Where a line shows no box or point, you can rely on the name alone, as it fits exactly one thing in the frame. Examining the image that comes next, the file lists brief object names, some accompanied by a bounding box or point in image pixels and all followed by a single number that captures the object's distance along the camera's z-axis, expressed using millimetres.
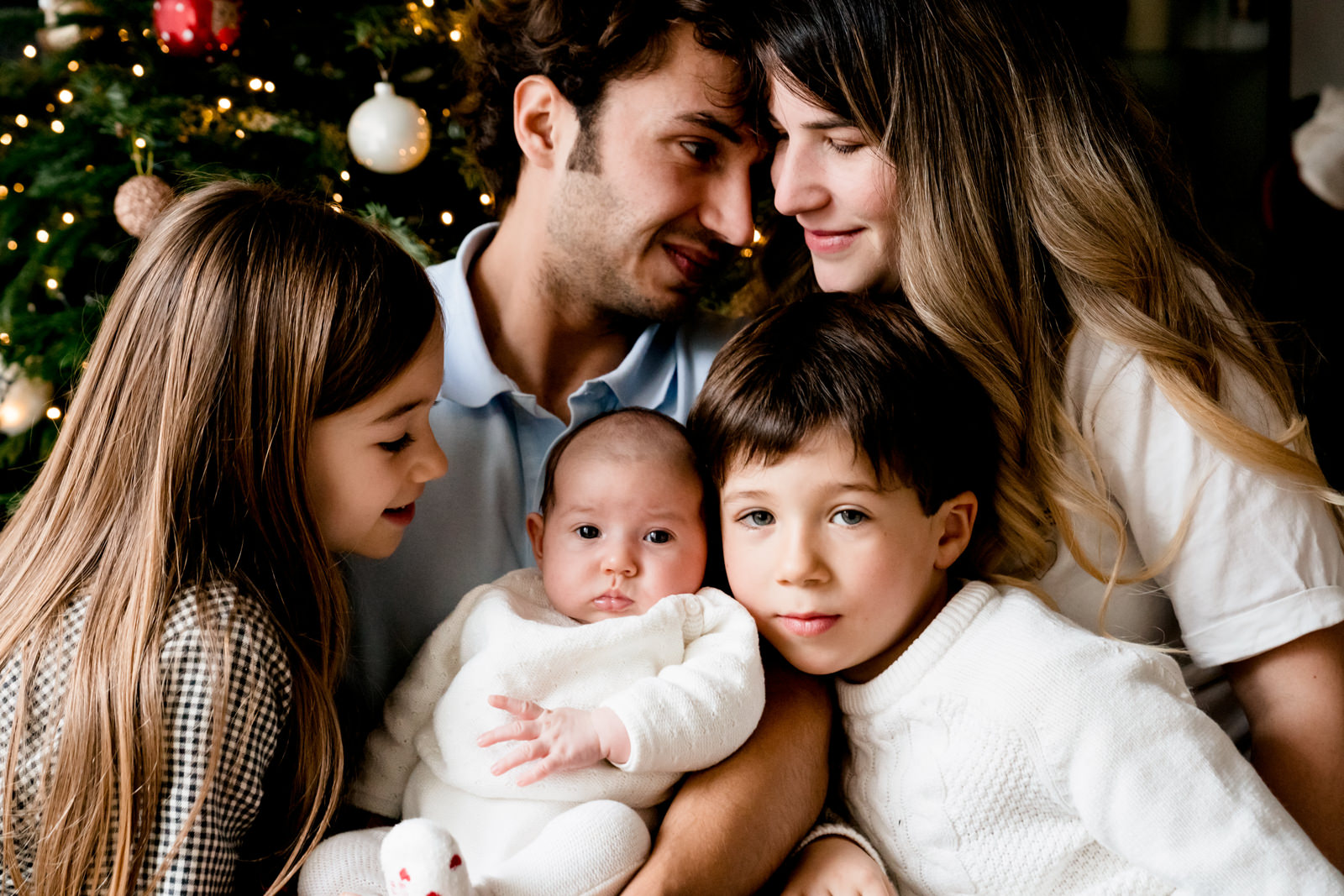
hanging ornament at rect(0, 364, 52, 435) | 2295
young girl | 1177
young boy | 1194
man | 1756
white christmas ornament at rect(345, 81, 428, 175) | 2264
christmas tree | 2258
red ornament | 2176
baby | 1262
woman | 1391
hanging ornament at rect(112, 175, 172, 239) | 2139
